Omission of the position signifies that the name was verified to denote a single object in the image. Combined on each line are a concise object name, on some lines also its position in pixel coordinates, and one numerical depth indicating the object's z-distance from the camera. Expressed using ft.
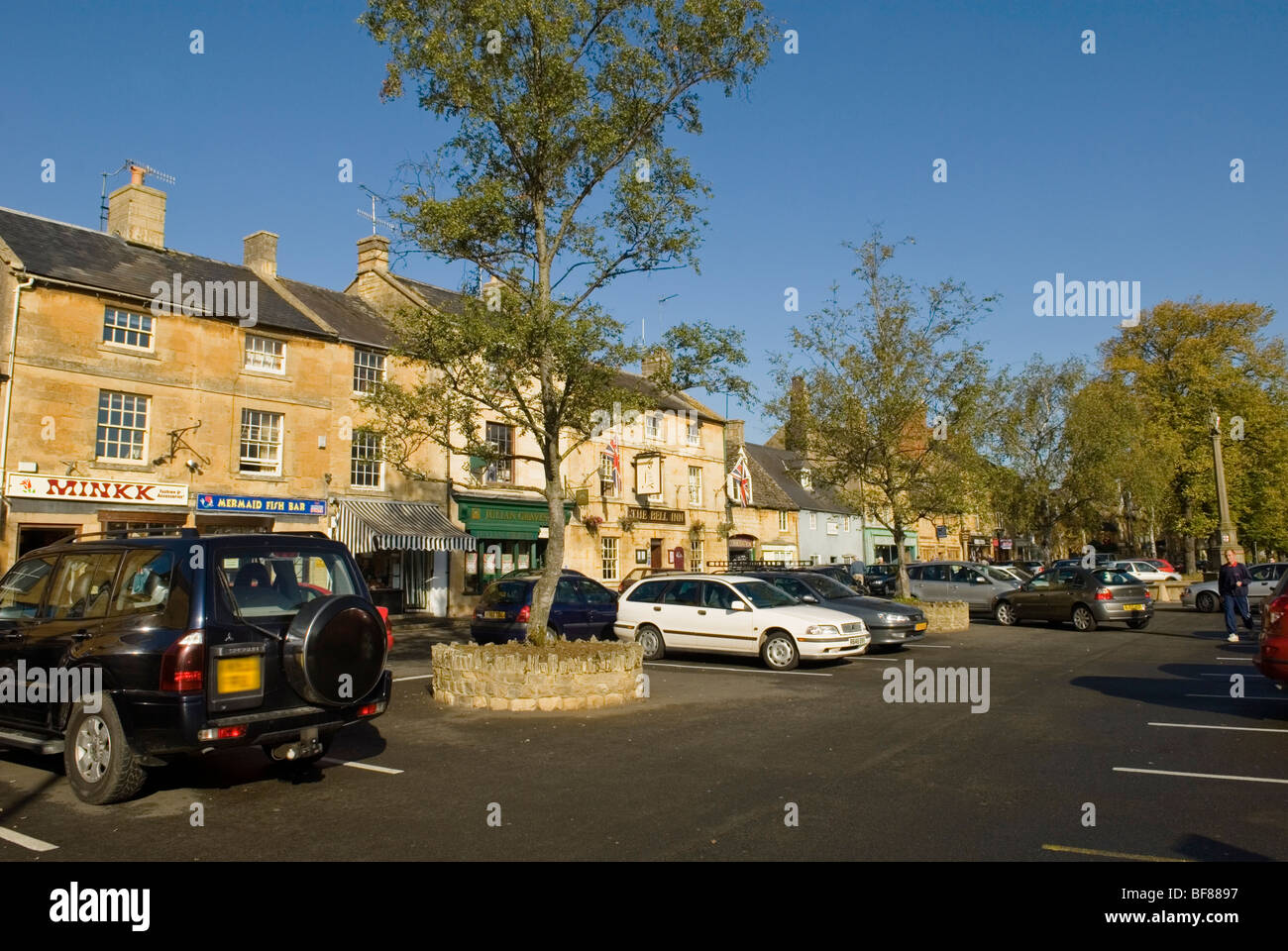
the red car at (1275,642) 30.37
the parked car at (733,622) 48.44
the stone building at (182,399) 66.23
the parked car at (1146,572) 112.37
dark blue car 53.93
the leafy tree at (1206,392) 149.07
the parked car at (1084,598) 72.64
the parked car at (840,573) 98.80
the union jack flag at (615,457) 111.50
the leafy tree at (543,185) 40.65
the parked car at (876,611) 56.13
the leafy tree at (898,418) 74.02
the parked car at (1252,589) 81.97
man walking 60.85
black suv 21.20
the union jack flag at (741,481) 140.05
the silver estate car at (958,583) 84.37
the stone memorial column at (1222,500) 94.27
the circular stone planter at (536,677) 36.17
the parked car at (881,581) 99.62
